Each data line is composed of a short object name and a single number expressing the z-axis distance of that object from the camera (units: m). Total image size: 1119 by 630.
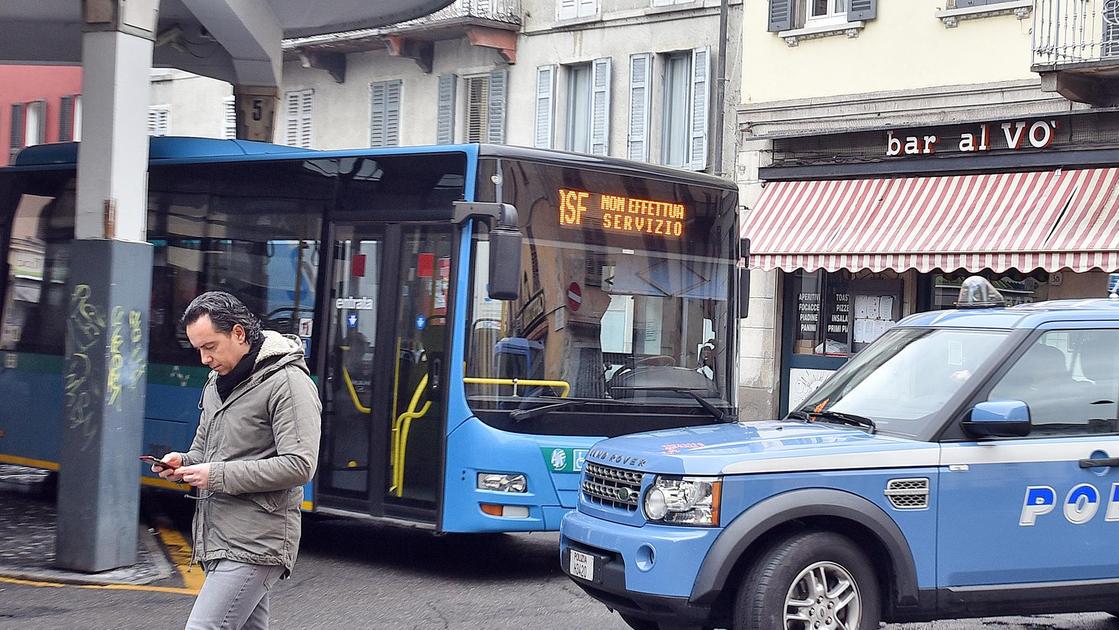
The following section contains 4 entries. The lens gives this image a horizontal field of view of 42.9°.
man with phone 4.84
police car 6.40
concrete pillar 9.28
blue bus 9.42
